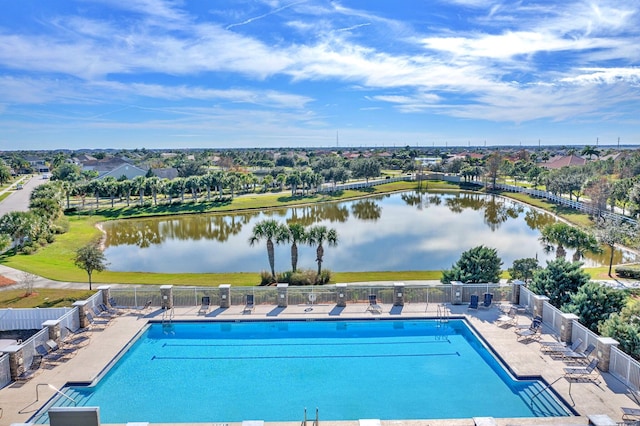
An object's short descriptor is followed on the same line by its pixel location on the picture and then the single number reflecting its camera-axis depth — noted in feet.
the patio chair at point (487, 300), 66.03
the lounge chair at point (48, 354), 50.38
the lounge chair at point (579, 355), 48.97
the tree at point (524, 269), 78.72
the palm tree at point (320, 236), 86.89
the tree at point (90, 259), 79.87
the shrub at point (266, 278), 86.33
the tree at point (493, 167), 268.82
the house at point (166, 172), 296.98
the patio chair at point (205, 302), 67.43
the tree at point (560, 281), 63.57
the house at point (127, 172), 282.77
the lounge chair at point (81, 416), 34.19
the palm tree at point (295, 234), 86.89
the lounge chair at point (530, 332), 55.21
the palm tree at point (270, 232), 86.63
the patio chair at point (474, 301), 65.05
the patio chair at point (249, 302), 67.49
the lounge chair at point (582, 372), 45.37
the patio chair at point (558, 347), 50.65
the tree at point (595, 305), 56.90
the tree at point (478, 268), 72.90
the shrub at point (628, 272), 90.52
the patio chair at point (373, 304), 65.97
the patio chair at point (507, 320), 59.52
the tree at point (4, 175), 284.96
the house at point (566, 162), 333.01
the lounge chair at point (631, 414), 38.52
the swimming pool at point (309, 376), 43.01
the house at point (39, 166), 442.50
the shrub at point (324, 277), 85.76
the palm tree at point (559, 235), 88.58
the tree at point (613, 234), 97.73
